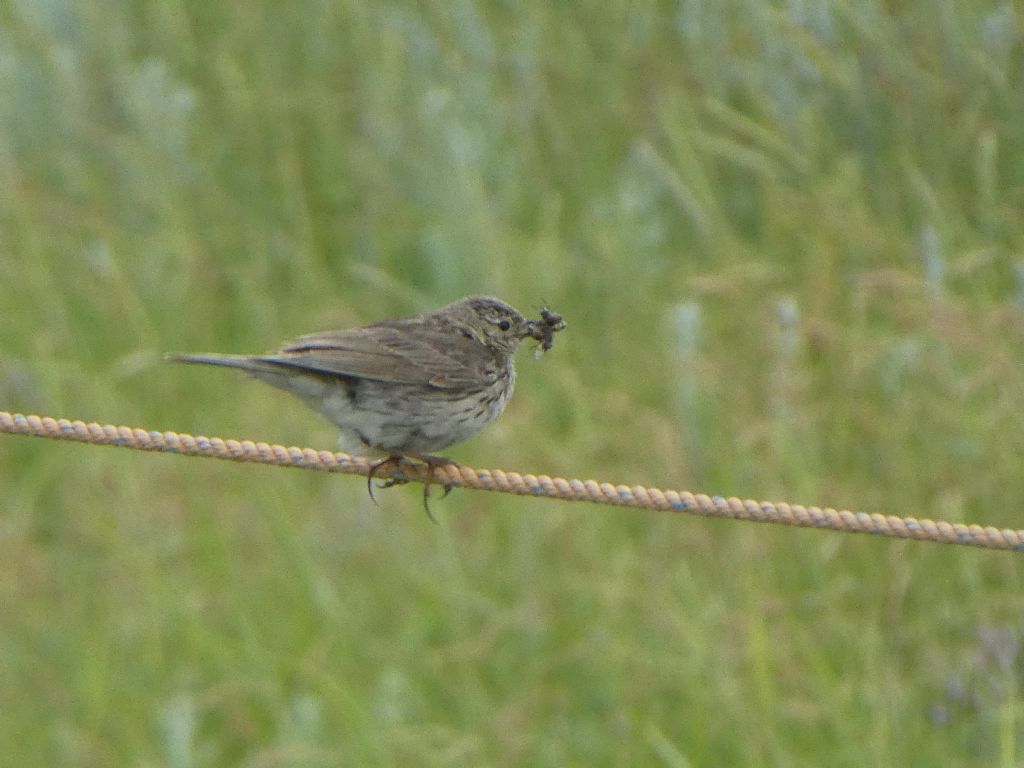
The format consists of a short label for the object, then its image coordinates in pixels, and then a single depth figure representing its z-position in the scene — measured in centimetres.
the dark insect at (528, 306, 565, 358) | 1036
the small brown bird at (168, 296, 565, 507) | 922
